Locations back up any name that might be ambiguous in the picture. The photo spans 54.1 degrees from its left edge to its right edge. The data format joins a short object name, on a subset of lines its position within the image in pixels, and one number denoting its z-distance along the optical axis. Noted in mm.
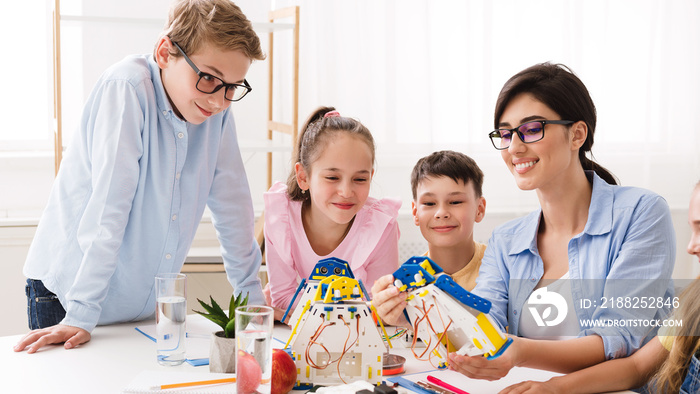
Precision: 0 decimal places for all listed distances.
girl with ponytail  2072
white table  1354
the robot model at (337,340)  1352
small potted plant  1412
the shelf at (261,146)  3016
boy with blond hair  1688
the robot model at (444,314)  1270
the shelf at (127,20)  2756
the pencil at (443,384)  1348
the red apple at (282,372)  1305
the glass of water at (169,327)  1474
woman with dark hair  1623
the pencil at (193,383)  1312
